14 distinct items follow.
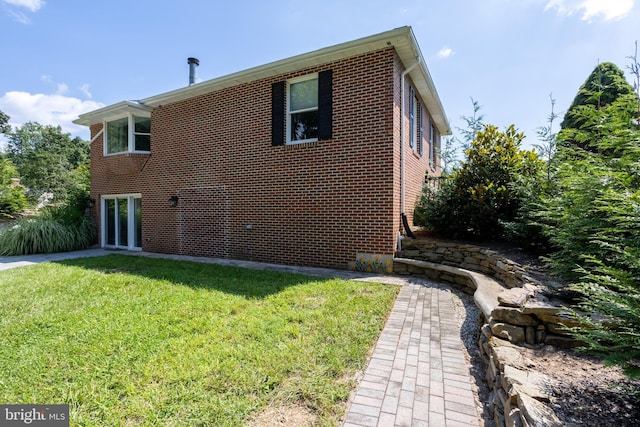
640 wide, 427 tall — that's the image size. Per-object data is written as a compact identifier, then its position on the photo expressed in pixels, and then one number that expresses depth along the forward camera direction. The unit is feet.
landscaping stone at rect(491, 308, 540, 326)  8.27
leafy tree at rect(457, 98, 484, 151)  40.27
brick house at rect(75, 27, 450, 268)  20.44
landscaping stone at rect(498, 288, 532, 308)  8.75
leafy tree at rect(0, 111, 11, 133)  127.34
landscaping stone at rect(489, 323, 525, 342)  8.24
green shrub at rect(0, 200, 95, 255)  29.68
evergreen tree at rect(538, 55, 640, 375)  5.44
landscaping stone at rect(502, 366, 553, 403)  5.58
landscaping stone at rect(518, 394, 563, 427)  4.79
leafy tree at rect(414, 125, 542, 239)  18.90
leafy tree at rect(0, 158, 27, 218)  42.79
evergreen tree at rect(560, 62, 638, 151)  9.78
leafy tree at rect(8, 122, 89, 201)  75.51
